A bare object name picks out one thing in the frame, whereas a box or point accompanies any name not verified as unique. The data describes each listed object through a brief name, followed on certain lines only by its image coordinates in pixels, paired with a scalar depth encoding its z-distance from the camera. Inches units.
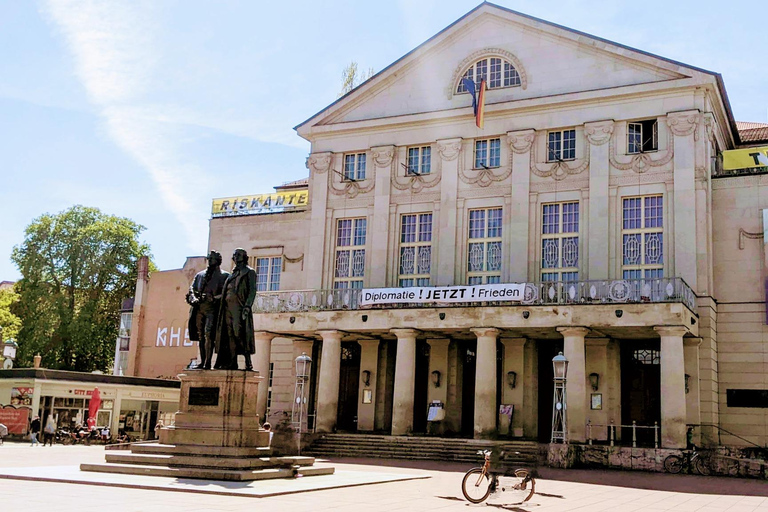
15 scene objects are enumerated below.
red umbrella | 1476.7
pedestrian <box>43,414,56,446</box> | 1357.0
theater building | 1217.4
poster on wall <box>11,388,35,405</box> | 1482.5
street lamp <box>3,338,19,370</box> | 1317.7
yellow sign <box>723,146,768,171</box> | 1306.6
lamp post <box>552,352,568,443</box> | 1077.8
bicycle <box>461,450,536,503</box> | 631.8
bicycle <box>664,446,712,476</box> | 1048.8
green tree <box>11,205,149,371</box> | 2235.5
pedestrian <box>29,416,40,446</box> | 1327.5
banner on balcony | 1220.5
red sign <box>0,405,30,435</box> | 1480.1
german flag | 1390.3
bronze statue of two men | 764.6
